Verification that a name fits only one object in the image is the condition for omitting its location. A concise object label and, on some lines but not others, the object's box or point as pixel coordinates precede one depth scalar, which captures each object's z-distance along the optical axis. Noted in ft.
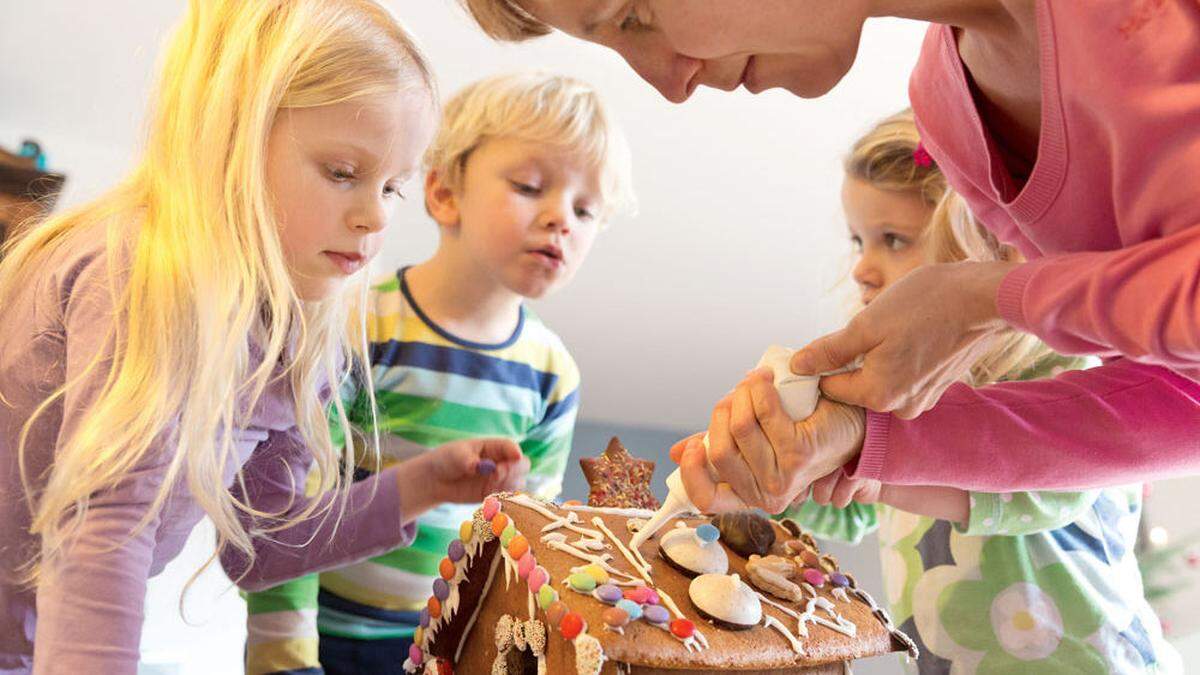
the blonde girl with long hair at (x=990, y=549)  3.75
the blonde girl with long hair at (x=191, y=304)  2.66
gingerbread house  2.50
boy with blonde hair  4.44
